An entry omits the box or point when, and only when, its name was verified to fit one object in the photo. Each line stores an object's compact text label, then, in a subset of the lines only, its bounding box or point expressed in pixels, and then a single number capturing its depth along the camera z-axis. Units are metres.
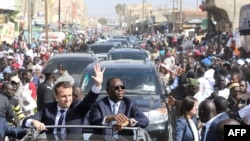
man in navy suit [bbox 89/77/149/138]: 8.73
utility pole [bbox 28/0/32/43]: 49.59
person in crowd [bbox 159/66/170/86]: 20.44
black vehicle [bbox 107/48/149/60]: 24.05
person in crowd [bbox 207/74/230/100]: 12.70
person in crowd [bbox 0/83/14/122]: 10.00
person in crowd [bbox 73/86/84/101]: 9.85
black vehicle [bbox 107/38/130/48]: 45.19
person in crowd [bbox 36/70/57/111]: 14.06
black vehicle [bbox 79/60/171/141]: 12.25
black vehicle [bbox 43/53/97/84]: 19.66
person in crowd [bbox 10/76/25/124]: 12.01
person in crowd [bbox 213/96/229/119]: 8.15
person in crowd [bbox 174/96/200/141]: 8.18
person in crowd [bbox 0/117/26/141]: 8.37
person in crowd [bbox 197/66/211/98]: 13.73
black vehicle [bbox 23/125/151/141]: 7.02
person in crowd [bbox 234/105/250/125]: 8.04
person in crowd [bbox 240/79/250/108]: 10.44
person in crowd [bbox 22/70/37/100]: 15.48
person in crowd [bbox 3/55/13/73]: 19.19
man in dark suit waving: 8.05
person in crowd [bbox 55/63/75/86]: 15.82
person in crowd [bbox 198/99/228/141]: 7.04
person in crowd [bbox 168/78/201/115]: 12.44
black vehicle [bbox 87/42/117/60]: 32.69
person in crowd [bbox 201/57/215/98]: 14.32
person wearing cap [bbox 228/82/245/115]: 10.49
